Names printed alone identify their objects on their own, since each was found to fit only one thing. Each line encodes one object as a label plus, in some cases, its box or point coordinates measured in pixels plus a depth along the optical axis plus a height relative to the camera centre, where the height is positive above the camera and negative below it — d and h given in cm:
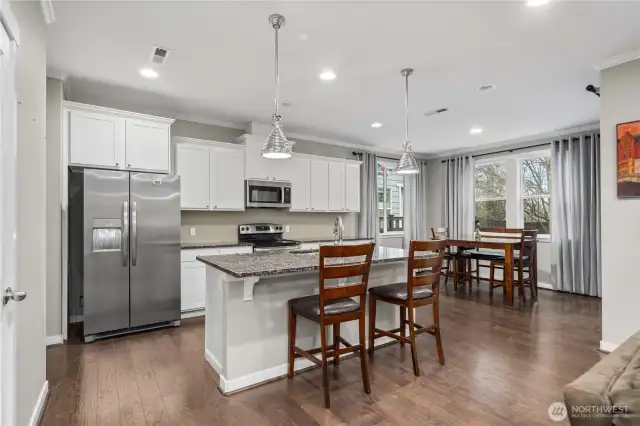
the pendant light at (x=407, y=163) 371 +57
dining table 494 -51
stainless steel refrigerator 347 -34
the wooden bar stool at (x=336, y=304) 227 -63
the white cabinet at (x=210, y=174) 447 +58
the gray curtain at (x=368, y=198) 655 +33
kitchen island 246 -75
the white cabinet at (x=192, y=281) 422 -80
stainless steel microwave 501 +34
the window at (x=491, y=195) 670 +39
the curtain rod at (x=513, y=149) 593 +121
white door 140 +2
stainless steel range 488 -31
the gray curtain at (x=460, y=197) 699 +38
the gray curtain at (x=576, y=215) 519 -1
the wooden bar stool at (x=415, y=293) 270 -64
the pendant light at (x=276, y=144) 280 +59
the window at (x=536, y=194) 613 +38
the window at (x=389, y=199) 723 +36
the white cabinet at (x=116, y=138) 354 +87
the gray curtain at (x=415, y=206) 751 +21
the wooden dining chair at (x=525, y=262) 504 -74
